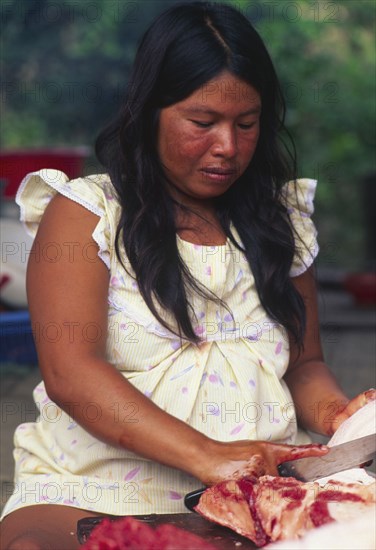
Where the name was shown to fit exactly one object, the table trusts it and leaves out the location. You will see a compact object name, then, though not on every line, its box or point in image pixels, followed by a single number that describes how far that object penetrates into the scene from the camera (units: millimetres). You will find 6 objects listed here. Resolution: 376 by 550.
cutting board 2873
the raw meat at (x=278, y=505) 2847
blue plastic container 4753
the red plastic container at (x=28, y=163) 5301
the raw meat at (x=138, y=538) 2663
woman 3149
